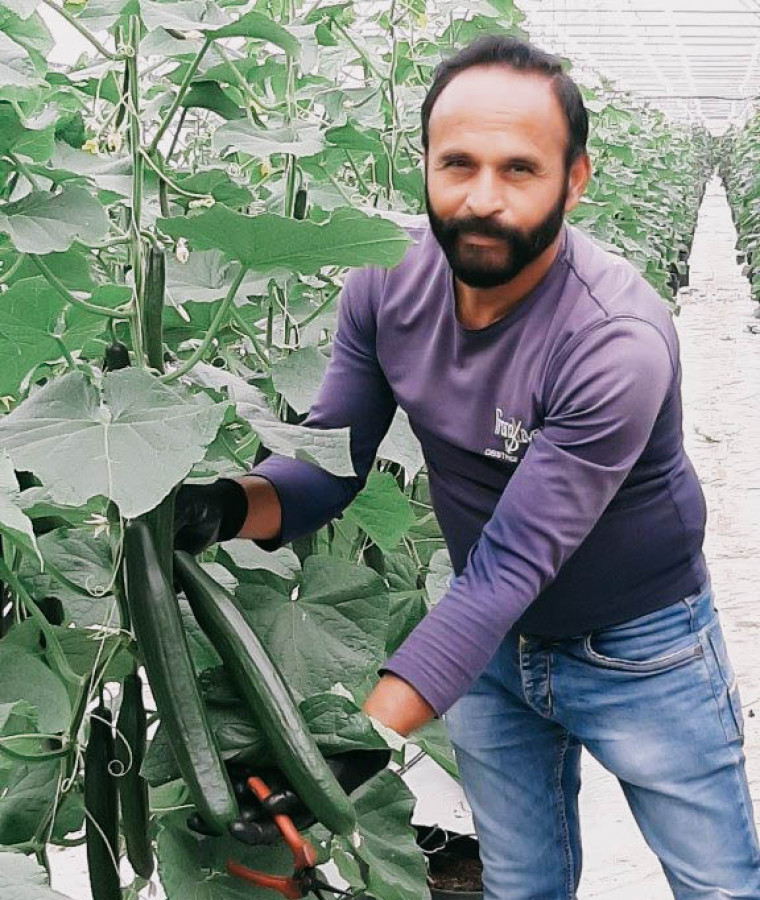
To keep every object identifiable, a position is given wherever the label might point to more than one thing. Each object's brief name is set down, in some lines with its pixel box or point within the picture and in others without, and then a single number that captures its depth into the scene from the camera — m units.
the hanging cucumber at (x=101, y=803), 1.27
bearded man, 1.43
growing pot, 2.41
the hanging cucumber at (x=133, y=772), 1.28
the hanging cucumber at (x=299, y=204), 1.80
